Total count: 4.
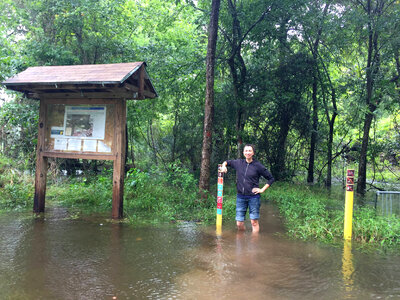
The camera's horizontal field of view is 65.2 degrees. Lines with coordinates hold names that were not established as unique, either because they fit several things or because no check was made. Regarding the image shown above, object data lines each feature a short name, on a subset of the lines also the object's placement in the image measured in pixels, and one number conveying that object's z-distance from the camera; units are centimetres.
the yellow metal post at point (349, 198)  570
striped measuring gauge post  657
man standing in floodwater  603
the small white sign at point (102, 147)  713
